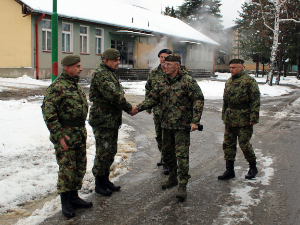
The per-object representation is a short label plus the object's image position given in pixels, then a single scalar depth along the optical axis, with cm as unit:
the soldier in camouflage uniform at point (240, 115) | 520
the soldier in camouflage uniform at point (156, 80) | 554
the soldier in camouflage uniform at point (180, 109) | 441
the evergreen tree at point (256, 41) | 2881
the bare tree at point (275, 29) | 2416
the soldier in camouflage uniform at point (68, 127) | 371
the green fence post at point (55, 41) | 862
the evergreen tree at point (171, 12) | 5826
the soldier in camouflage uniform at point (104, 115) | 439
